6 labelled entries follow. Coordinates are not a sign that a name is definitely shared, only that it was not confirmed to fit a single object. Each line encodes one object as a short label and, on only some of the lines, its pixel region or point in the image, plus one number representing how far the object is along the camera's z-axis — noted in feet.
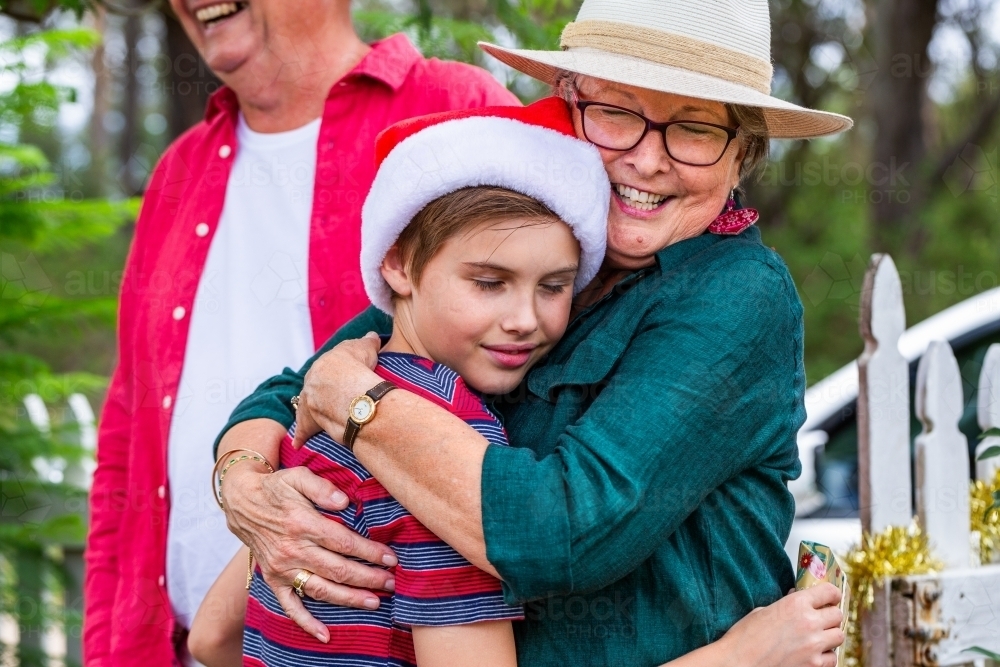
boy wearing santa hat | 5.47
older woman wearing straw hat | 5.15
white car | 13.94
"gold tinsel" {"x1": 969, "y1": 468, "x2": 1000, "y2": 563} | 9.55
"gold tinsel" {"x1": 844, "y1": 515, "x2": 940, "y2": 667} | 8.80
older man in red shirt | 8.34
